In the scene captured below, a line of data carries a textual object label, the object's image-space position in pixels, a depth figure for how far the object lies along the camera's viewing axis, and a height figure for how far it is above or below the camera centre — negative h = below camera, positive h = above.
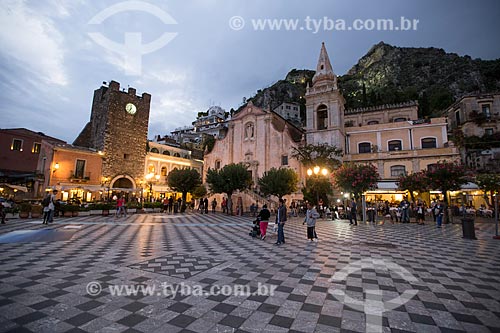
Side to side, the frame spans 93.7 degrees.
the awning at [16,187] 21.64 +0.43
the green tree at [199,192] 29.68 +0.42
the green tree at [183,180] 26.41 +1.66
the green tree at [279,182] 23.52 +1.47
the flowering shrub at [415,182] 17.73 +1.33
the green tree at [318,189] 22.08 +0.83
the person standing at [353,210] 15.50 -0.81
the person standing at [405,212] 17.59 -0.96
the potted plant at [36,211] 15.45 -1.25
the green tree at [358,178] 16.12 +1.38
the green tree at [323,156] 23.38 +4.15
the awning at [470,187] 20.63 +1.19
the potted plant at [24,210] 15.16 -1.18
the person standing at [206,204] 24.61 -0.90
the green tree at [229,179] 23.52 +1.67
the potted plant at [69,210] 17.14 -1.27
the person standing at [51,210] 12.56 -0.95
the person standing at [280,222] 8.96 -0.97
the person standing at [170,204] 24.03 -0.96
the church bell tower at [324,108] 28.44 +11.39
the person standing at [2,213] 12.26 -1.13
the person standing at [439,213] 14.42 -0.80
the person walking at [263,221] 9.81 -1.06
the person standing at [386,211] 20.69 -1.06
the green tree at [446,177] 16.39 +1.62
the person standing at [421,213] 16.11 -0.93
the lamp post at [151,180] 31.02 +2.01
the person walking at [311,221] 9.51 -0.96
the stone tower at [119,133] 29.17 +7.95
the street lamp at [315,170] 15.45 +1.88
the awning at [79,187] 23.91 +0.60
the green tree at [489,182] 11.67 +0.94
